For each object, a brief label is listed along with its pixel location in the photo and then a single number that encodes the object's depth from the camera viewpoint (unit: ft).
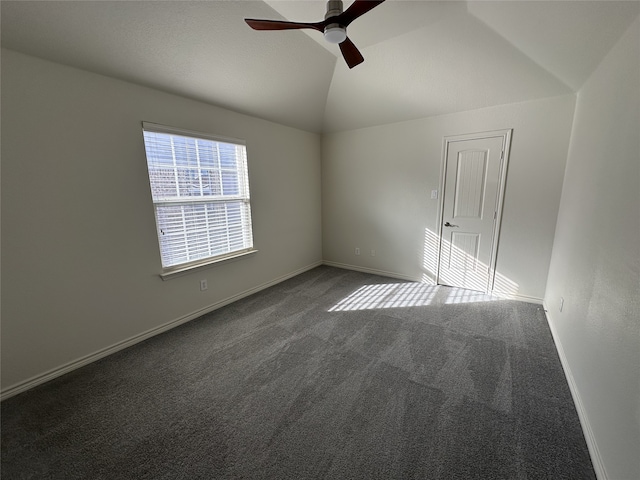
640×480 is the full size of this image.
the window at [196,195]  8.18
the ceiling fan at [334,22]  4.37
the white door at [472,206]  10.37
